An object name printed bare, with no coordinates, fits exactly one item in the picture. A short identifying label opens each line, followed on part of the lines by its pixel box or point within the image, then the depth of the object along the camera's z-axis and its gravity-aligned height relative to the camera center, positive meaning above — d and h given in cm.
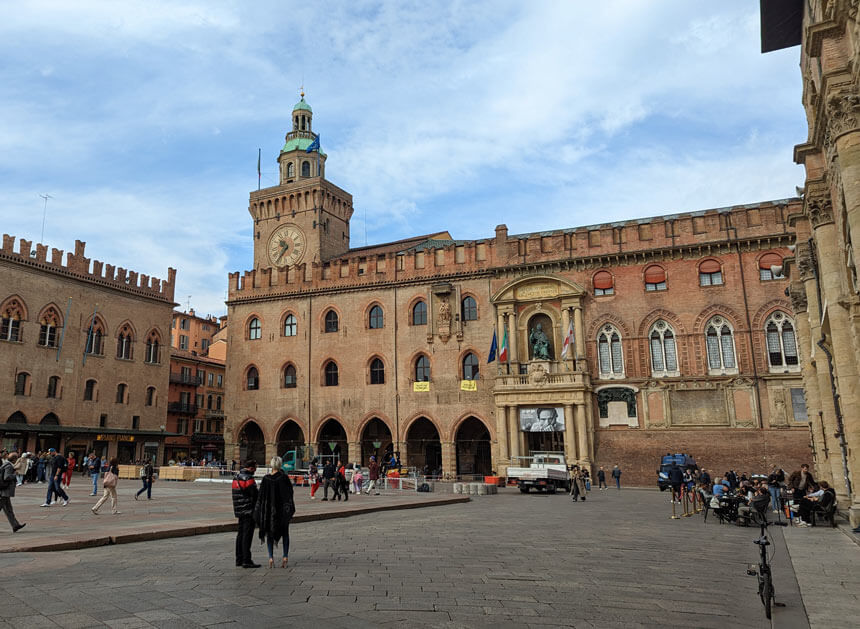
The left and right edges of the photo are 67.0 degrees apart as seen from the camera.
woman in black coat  836 -90
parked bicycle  627 -146
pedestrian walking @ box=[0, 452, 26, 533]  1087 -71
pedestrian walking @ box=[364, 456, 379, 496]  2526 -143
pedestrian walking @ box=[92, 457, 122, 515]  1448 -92
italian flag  3550 +436
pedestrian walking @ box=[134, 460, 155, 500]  1883 -99
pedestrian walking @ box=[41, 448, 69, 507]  1590 -77
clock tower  4562 +1603
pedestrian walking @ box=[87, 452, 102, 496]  2055 -86
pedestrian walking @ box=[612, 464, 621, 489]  3011 -188
